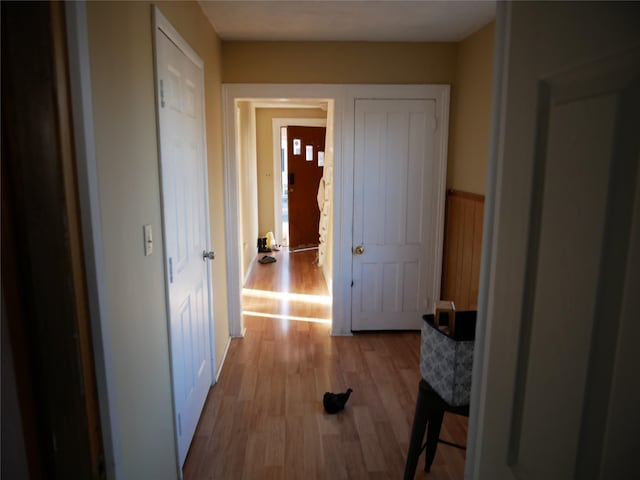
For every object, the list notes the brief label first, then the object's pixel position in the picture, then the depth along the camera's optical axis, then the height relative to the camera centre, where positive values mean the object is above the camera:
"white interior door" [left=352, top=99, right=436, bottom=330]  3.38 -0.25
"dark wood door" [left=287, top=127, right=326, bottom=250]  6.87 -0.02
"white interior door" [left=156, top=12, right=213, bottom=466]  1.79 -0.23
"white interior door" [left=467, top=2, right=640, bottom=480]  0.50 -0.10
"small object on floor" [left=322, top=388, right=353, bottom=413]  2.52 -1.31
